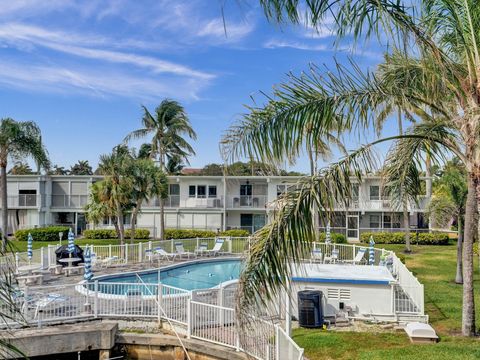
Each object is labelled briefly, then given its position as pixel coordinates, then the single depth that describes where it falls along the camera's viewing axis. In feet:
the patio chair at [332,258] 69.87
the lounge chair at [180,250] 78.00
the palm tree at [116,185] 77.82
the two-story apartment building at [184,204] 125.18
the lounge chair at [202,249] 81.68
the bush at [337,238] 97.39
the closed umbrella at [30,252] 60.42
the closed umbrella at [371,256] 59.77
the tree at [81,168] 272.31
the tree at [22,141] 79.51
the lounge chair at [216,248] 82.84
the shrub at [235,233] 111.65
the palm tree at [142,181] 81.76
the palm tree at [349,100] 15.78
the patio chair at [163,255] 74.21
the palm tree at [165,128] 126.00
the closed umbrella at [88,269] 47.34
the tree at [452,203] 57.41
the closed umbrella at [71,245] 62.20
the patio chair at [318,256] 64.08
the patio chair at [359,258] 66.79
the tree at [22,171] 190.17
